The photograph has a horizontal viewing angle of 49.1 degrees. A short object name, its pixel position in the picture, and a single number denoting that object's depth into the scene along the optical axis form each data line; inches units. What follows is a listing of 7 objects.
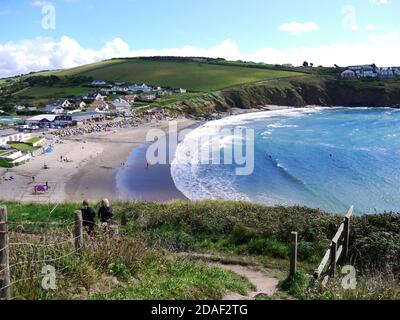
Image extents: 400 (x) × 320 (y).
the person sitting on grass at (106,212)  496.5
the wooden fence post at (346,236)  459.3
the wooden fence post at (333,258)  402.6
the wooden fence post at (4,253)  282.2
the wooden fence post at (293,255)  419.5
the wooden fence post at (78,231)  367.9
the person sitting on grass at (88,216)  470.1
